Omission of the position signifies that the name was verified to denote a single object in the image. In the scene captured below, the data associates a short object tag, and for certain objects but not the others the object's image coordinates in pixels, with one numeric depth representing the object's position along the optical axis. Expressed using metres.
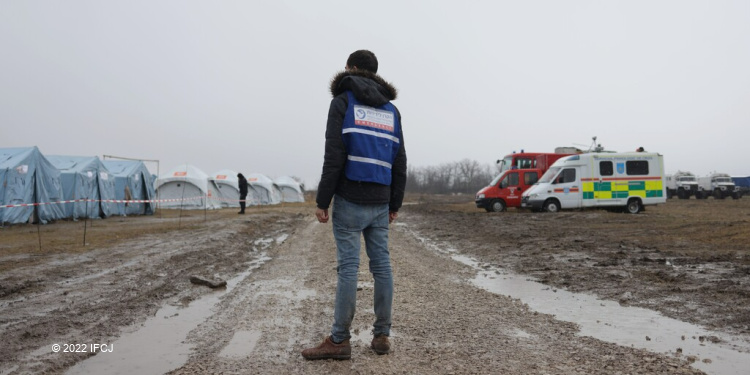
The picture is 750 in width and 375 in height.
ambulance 19.91
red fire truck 23.53
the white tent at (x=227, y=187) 36.91
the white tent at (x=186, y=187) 32.72
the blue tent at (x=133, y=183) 25.52
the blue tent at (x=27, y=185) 17.11
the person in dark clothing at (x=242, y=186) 27.48
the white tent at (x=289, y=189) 50.38
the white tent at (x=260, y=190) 41.62
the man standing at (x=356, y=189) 3.21
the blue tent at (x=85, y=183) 21.19
